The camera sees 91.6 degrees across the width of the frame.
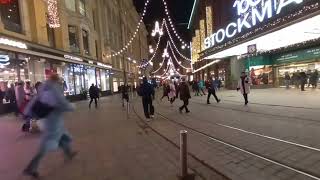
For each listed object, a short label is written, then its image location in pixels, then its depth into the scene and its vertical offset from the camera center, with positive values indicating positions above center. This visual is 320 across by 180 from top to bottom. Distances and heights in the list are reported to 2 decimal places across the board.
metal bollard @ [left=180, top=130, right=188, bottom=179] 2.43 -1.10
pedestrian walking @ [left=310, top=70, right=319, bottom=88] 12.40 +0.06
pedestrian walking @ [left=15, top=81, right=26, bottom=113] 6.23 -0.14
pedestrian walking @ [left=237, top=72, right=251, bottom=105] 8.13 -0.12
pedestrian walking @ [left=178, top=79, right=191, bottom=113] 7.47 -0.46
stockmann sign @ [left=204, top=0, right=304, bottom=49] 8.35 +4.32
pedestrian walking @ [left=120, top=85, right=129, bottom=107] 10.66 -0.28
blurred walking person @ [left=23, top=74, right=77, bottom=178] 2.82 -0.38
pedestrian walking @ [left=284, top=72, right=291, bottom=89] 14.09 +0.01
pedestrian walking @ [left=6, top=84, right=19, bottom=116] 9.02 -0.24
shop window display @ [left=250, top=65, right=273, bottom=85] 16.52 +0.71
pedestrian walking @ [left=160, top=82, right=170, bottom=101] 10.94 -0.31
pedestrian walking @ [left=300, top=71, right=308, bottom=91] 12.15 +0.03
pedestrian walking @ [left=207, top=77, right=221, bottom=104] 9.57 -0.41
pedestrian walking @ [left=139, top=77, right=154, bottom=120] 6.51 -0.32
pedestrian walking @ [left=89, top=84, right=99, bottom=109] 11.29 -0.34
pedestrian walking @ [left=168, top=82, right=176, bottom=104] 10.17 -0.53
